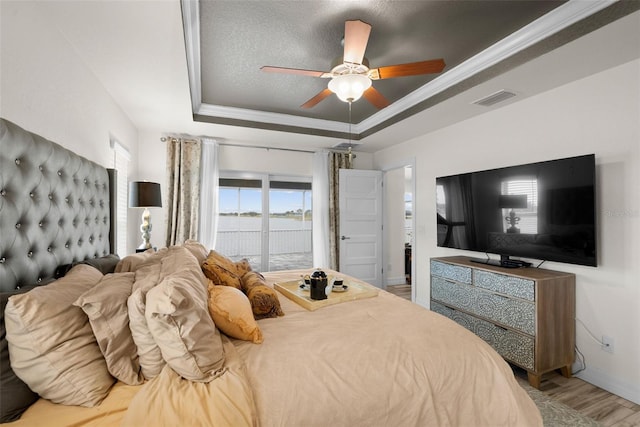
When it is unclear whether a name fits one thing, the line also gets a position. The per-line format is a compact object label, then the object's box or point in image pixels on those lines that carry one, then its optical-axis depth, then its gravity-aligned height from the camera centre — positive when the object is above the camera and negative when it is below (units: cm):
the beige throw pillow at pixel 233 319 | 148 -54
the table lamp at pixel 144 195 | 309 +21
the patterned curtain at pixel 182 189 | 412 +38
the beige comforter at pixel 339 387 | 101 -69
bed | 101 -63
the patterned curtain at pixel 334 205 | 499 +17
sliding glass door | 473 -12
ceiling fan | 186 +102
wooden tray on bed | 206 -62
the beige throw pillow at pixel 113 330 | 112 -45
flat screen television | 229 +3
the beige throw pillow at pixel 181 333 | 112 -47
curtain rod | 454 +111
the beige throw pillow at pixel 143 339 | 117 -51
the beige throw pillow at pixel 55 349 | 99 -48
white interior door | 494 -16
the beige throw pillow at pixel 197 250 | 234 -30
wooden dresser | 229 -84
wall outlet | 227 -101
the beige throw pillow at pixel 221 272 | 202 -41
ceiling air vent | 272 +114
